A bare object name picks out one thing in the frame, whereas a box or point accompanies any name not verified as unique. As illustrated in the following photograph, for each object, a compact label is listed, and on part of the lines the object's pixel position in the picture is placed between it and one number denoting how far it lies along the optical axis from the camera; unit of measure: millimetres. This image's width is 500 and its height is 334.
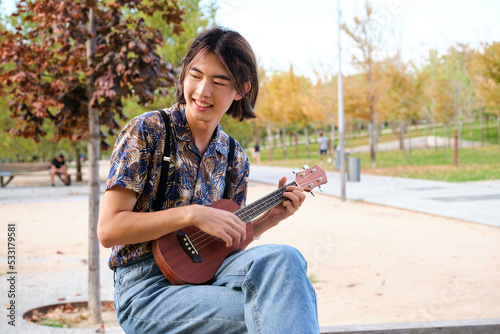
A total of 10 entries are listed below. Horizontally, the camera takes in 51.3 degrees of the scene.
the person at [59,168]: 20328
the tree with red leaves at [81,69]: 4406
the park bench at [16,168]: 19878
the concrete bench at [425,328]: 2711
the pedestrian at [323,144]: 30609
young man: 1736
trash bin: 16025
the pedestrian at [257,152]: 32938
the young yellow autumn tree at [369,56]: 21422
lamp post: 12602
